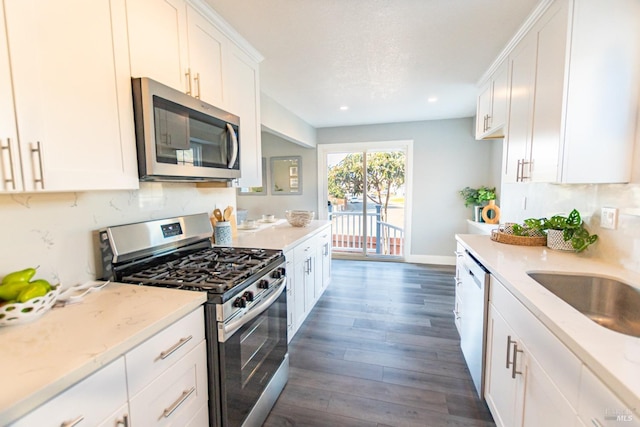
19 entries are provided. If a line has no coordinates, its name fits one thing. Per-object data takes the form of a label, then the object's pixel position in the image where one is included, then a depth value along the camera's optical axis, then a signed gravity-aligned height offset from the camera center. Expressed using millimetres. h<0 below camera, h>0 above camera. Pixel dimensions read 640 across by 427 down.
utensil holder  2162 -324
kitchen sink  1282 -532
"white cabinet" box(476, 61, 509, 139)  2326 +766
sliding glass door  5047 -145
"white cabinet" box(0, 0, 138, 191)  885 +347
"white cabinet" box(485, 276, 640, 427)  767 -676
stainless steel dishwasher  1712 -851
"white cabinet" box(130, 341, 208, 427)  938 -750
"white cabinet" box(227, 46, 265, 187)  2094 +663
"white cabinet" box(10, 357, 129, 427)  676 -558
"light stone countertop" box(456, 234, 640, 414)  707 -444
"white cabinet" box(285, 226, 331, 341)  2309 -813
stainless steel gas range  1250 -502
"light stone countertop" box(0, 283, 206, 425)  663 -446
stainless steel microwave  1311 +300
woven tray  2041 -376
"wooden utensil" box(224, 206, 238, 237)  2375 -233
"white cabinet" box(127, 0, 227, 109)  1335 +792
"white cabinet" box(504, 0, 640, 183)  1398 +518
